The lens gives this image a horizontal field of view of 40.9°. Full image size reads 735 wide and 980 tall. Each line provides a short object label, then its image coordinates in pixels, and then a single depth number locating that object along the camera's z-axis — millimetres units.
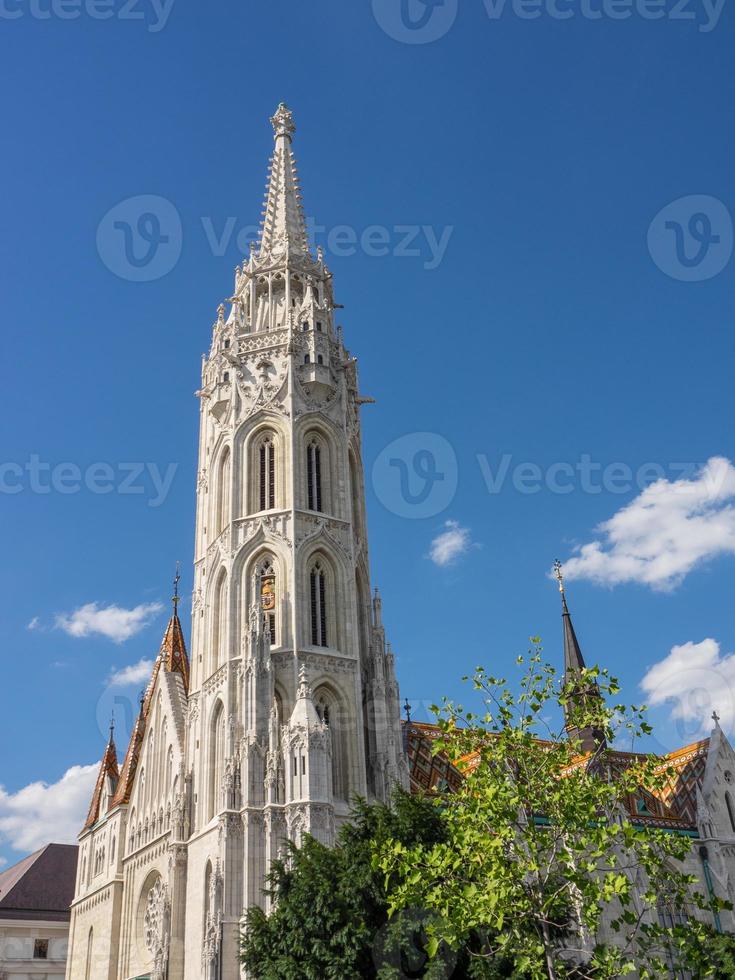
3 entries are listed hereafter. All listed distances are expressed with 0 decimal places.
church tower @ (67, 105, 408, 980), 37094
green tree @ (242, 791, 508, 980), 26312
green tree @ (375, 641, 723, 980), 17391
